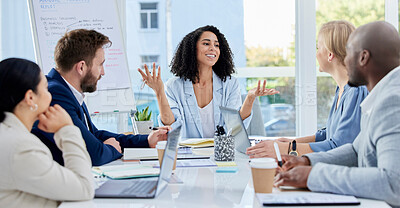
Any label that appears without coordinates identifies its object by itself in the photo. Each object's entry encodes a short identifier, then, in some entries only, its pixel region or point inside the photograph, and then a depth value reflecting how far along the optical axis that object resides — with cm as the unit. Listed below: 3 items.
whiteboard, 366
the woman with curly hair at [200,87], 318
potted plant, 330
